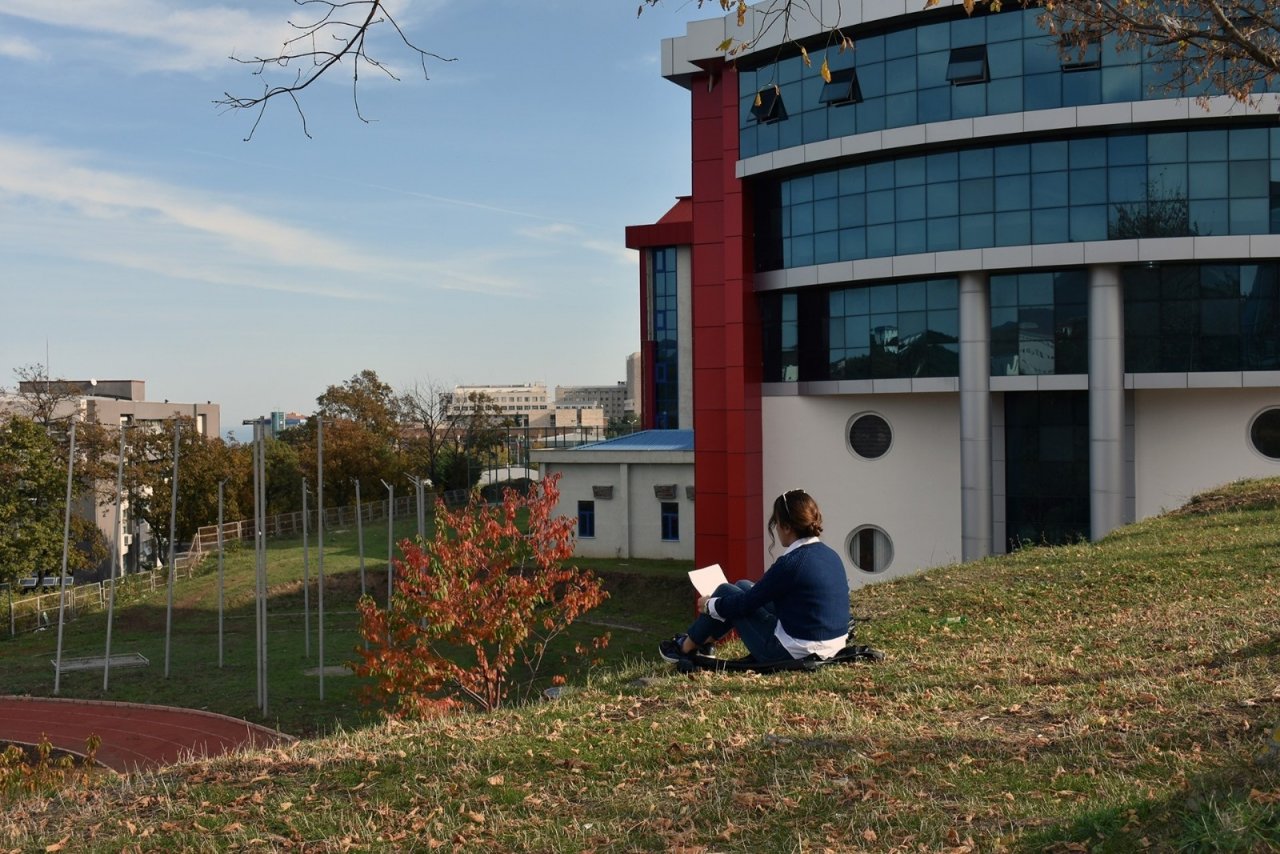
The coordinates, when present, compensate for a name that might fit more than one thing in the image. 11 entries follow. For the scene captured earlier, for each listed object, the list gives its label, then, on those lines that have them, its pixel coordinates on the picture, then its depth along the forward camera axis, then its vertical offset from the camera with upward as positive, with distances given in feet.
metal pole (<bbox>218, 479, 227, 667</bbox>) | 98.99 -14.21
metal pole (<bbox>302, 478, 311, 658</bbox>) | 98.46 -18.33
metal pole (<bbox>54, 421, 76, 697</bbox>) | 90.84 -14.31
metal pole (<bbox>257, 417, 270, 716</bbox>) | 81.64 -9.91
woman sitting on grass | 25.82 -4.20
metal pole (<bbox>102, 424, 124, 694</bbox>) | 91.40 -19.00
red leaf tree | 62.75 -10.67
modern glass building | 80.02 +11.01
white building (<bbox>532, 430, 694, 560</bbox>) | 137.28 -8.33
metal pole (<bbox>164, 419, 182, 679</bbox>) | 92.75 -10.16
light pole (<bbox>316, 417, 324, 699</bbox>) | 88.84 -9.85
